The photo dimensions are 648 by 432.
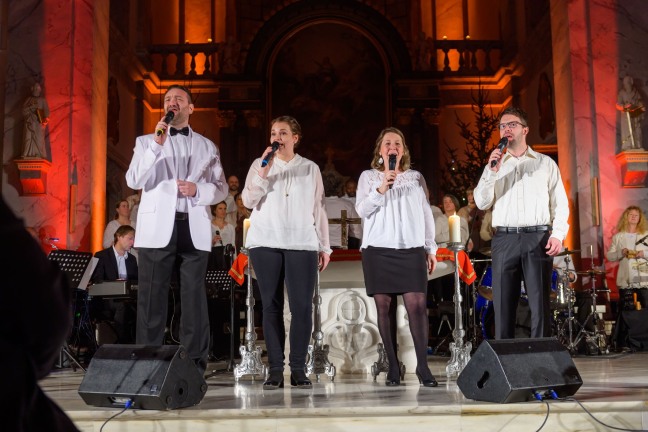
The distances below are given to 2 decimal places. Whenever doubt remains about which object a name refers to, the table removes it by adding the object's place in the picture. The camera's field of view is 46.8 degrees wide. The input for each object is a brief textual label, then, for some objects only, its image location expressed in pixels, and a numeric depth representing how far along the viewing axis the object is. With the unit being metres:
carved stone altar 6.09
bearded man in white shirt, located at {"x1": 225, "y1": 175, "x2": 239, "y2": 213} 10.50
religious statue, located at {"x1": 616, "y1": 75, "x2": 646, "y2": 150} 9.90
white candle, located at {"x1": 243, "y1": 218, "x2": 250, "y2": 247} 5.26
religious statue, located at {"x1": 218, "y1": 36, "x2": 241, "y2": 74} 16.39
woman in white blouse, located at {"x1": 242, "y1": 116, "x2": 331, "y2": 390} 4.62
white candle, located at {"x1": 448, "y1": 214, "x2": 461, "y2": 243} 5.41
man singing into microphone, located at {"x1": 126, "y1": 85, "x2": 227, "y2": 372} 4.25
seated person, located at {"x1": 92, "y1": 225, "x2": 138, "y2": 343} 7.90
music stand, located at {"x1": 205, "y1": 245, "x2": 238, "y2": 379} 6.68
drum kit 8.20
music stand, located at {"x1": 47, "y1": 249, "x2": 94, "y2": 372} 6.24
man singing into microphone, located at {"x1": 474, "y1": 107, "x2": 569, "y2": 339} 4.38
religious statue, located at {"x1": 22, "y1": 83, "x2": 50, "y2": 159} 9.58
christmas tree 12.84
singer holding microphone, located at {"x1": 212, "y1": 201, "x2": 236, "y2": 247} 9.18
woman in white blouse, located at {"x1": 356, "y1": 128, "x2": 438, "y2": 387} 4.73
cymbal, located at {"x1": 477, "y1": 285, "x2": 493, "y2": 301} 8.15
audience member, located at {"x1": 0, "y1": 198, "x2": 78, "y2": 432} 1.19
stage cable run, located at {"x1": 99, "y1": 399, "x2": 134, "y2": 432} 3.48
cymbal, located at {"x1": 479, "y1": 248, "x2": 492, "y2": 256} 9.39
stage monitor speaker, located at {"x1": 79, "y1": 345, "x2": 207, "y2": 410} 3.57
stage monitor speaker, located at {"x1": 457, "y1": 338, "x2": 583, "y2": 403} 3.63
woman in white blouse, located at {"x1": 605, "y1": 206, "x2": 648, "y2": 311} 9.25
